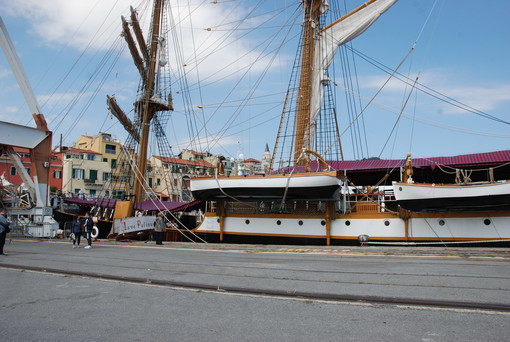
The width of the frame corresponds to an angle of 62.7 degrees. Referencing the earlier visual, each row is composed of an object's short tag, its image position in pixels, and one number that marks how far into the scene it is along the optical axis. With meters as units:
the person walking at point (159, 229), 18.16
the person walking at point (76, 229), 16.38
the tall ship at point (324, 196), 15.76
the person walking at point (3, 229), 12.56
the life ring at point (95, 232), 24.33
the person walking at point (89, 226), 16.20
